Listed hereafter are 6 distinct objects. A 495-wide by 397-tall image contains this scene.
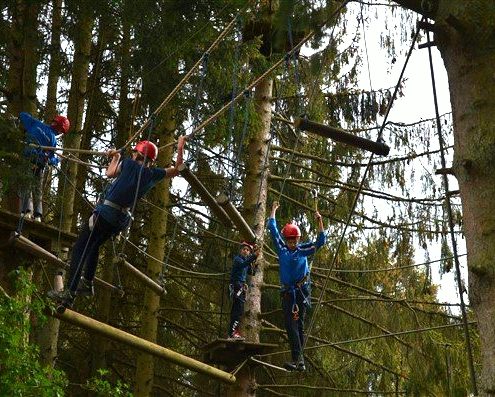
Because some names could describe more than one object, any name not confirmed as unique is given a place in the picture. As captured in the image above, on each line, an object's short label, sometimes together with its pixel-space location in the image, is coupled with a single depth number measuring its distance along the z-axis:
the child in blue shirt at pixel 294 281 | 8.21
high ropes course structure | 5.15
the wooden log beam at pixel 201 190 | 6.20
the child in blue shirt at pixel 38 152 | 7.85
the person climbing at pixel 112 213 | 6.46
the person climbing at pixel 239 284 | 9.04
